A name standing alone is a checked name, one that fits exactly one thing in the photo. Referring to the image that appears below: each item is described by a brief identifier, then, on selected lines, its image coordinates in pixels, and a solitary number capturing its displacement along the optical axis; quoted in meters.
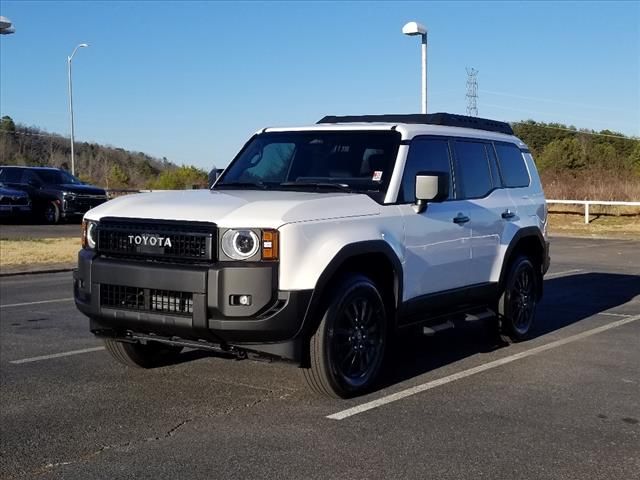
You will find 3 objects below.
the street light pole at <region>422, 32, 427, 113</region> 20.64
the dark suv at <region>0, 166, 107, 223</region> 27.81
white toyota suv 5.47
